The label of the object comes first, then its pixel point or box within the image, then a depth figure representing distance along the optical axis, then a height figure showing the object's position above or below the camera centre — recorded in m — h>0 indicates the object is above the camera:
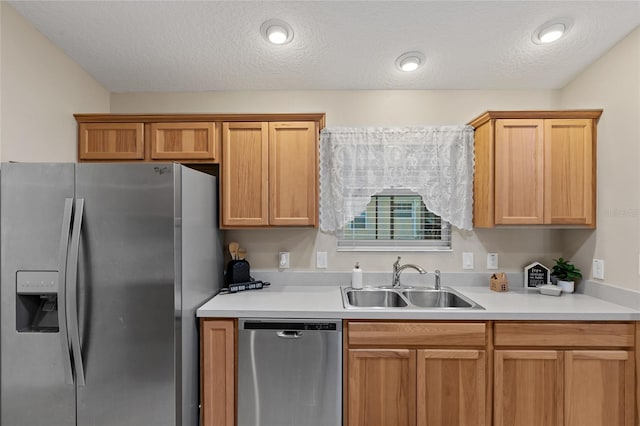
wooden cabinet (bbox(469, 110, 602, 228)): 2.12 +0.31
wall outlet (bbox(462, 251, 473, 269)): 2.50 -0.38
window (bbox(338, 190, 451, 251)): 2.56 -0.12
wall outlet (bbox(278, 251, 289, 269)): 2.51 -0.38
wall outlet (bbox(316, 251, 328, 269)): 2.53 -0.40
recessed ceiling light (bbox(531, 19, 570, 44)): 1.84 +1.08
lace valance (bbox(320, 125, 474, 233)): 2.44 +0.34
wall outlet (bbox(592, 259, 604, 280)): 2.09 -0.38
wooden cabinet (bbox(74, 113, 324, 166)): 2.22 +0.50
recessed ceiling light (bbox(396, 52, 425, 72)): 2.13 +1.03
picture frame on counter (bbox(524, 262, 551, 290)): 2.37 -0.47
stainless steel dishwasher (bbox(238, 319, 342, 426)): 1.79 -0.92
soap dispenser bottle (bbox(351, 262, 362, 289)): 2.38 -0.51
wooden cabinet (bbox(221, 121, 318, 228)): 2.22 +0.26
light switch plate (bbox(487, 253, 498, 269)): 2.49 -0.39
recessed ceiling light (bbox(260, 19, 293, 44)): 1.86 +1.07
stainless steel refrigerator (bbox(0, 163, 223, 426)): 1.59 -0.42
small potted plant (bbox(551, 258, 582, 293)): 2.23 -0.44
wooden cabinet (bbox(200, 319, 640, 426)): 1.77 -0.92
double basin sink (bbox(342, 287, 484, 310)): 2.35 -0.63
